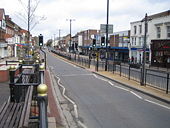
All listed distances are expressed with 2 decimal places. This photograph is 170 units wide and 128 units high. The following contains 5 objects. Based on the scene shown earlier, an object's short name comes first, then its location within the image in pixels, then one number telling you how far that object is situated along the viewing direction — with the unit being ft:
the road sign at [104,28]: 75.97
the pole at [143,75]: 46.98
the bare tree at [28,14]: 66.64
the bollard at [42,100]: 9.49
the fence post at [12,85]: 20.80
